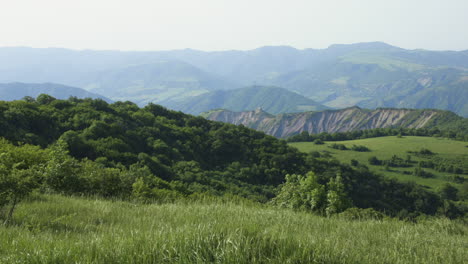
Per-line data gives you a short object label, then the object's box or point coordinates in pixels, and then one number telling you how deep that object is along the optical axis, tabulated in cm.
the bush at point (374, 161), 13599
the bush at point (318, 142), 16725
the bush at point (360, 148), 15238
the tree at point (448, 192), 10431
